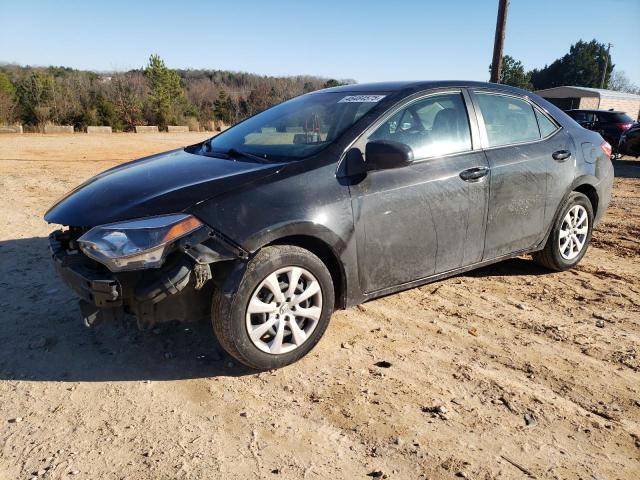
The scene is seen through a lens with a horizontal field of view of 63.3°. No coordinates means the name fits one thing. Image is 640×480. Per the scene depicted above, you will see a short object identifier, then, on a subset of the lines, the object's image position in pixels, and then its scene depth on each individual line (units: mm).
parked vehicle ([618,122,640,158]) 15219
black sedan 2887
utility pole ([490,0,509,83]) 14594
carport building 47859
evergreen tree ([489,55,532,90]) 62938
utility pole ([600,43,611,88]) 69375
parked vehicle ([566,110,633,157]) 17266
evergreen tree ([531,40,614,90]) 71062
